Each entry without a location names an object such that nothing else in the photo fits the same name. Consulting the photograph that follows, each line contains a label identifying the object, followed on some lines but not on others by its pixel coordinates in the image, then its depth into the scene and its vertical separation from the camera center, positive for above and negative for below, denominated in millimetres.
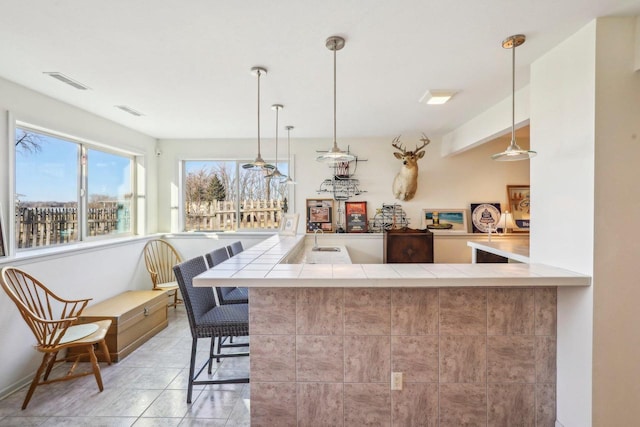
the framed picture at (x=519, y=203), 4582 +151
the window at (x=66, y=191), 2838 +212
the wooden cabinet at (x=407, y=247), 4320 -494
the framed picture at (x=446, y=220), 4609 -112
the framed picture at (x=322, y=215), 4742 -51
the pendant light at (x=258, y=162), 2287 +440
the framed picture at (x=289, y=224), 4180 -177
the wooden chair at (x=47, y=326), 2203 -923
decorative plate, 4582 -47
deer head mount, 4254 +544
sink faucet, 4441 -367
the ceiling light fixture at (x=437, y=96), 2752 +1072
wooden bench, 2836 -1089
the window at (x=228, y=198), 4871 +211
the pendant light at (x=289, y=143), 4189 +1059
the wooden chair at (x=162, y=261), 4285 -734
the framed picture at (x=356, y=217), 4691 -78
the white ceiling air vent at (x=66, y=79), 2385 +1075
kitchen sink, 4156 -516
